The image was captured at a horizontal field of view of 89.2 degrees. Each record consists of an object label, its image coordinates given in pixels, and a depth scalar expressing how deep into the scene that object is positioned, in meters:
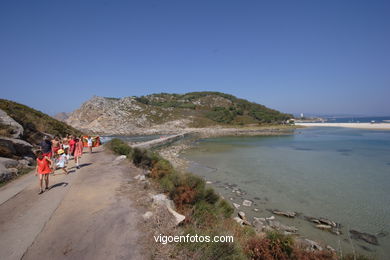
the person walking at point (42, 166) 7.34
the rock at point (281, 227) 8.14
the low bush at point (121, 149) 17.45
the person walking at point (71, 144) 13.95
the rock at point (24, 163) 10.80
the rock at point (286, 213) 9.47
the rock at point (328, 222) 8.63
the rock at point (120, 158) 14.14
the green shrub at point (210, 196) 8.00
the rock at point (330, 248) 6.71
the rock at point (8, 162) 9.75
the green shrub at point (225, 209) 7.73
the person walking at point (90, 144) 17.95
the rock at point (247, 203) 10.65
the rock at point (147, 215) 5.50
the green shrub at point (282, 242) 5.25
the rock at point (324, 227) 8.33
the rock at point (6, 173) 8.75
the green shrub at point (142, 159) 13.85
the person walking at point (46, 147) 10.09
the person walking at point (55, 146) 12.06
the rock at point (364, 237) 7.52
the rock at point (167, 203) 5.43
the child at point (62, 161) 10.19
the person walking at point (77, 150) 11.50
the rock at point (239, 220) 7.96
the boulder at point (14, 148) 10.70
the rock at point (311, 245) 6.64
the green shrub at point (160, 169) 10.64
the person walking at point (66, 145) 14.17
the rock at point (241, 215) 8.81
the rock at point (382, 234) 7.90
